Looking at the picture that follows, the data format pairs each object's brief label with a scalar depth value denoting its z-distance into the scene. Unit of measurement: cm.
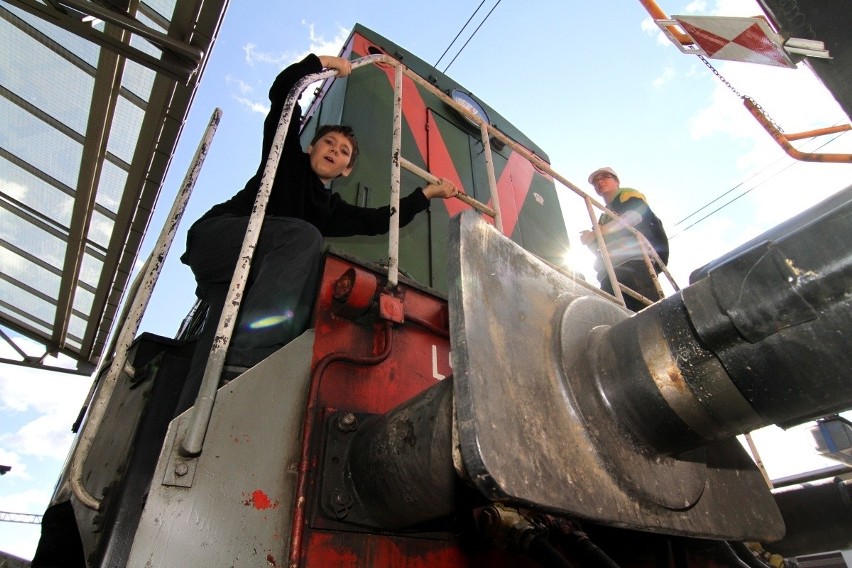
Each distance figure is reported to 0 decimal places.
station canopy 268
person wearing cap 306
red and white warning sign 164
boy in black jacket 133
